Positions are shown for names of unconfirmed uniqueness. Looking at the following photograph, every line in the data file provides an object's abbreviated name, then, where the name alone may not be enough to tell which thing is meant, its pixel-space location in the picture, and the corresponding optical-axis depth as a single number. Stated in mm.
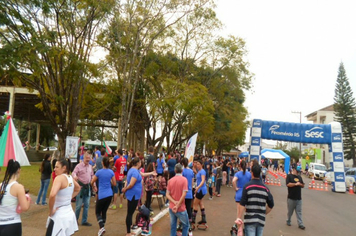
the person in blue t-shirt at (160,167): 12930
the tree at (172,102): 21344
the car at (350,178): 21323
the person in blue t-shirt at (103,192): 6605
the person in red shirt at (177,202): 5773
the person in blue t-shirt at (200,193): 7800
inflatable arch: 20438
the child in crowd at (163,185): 10117
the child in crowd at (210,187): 13339
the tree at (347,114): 48406
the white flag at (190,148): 11921
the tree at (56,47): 11062
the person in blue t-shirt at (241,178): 7420
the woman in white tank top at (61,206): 4227
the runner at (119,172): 10375
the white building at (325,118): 60875
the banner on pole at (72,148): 11758
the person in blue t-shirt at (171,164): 12172
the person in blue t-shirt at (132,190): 6496
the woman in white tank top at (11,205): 3697
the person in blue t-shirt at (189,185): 6870
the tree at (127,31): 17109
